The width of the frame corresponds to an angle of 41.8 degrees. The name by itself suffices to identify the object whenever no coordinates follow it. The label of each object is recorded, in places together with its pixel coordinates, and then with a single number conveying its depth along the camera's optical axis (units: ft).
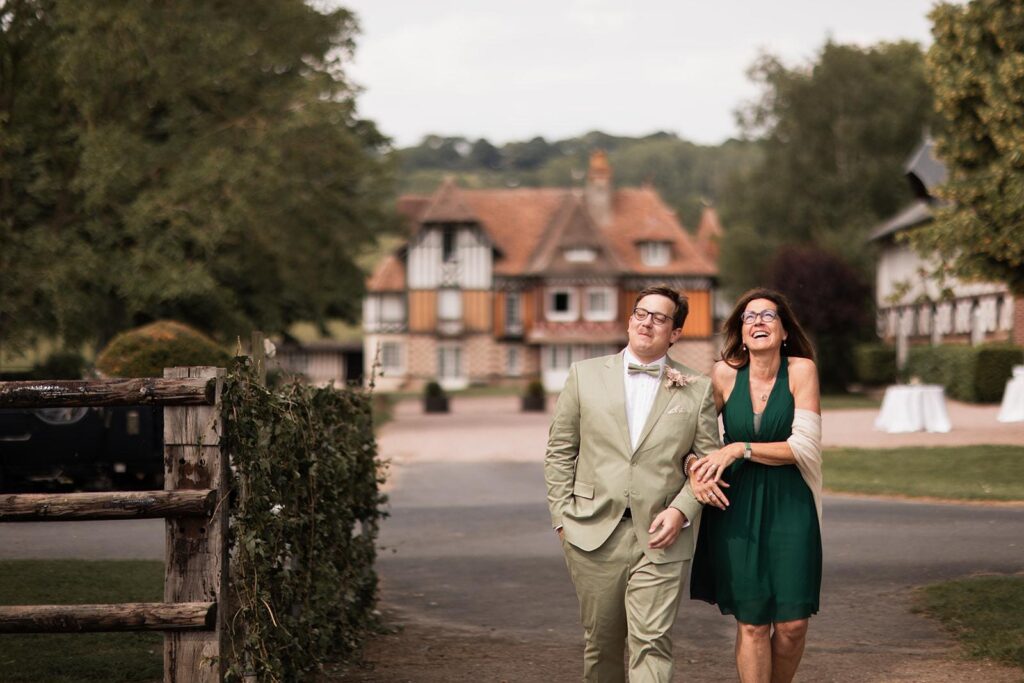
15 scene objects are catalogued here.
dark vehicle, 31.42
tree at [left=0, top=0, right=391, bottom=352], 89.25
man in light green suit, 18.26
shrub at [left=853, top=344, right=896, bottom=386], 163.02
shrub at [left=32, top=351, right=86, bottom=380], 101.86
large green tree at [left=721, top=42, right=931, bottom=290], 187.42
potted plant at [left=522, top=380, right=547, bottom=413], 139.13
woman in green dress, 18.95
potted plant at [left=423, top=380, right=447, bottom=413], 137.80
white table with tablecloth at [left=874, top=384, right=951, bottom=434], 89.15
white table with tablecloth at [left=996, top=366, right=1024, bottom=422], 92.43
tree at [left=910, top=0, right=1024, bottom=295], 73.51
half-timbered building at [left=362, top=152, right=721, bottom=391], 207.00
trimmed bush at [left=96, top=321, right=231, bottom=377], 58.54
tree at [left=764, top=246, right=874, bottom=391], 155.63
